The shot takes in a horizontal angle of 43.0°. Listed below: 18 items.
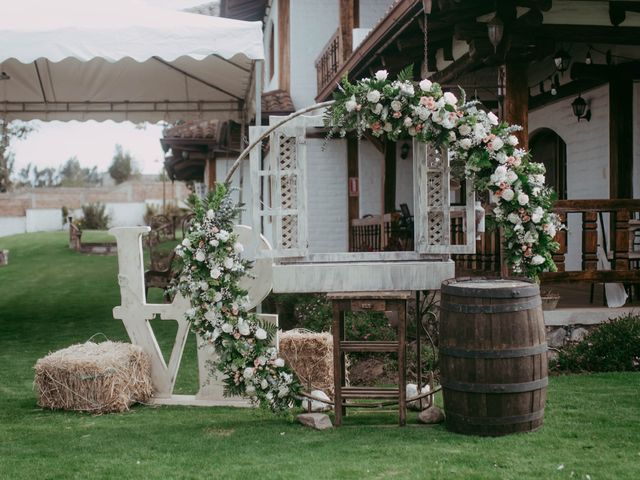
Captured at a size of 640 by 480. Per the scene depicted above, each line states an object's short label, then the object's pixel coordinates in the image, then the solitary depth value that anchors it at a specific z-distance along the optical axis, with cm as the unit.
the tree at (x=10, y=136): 1129
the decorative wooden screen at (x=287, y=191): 550
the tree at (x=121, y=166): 7488
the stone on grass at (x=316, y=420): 510
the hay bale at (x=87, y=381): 575
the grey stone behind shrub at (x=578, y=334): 729
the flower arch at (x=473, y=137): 517
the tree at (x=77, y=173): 8525
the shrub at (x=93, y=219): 3441
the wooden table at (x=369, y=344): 504
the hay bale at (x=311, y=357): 627
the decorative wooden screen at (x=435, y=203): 552
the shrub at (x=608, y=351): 675
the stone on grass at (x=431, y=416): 514
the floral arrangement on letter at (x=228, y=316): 520
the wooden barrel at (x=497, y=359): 462
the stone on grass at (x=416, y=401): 555
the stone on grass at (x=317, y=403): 543
